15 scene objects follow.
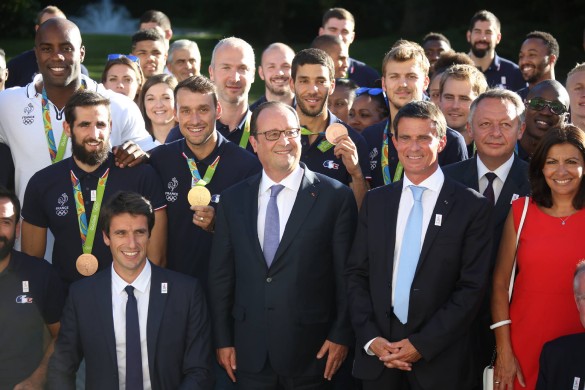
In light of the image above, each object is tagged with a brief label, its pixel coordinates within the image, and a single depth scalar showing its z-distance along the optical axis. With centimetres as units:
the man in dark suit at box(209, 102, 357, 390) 567
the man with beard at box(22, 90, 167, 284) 623
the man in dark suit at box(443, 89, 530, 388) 594
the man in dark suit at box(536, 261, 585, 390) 513
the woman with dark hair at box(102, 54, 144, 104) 943
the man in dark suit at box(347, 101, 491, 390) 536
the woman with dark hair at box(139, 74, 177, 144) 871
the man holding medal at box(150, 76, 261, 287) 639
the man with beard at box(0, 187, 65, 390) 590
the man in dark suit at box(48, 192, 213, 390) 562
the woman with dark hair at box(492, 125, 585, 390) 542
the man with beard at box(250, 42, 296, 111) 857
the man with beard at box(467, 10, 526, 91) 1167
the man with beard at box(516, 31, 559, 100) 1059
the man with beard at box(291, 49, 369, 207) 645
